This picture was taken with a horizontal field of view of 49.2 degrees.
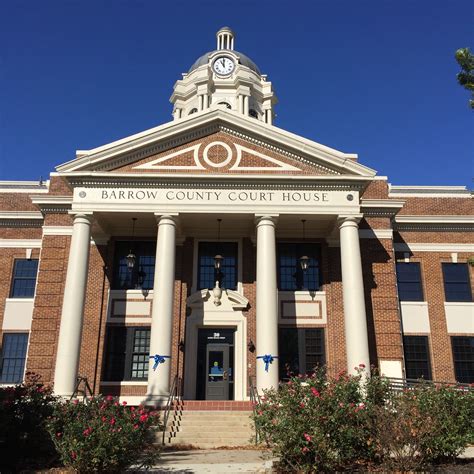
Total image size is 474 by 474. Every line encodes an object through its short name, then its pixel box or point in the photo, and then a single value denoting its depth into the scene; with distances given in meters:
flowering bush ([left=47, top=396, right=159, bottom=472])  9.20
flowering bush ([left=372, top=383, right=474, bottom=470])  9.73
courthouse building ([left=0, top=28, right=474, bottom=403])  19.94
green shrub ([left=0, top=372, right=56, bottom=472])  11.01
